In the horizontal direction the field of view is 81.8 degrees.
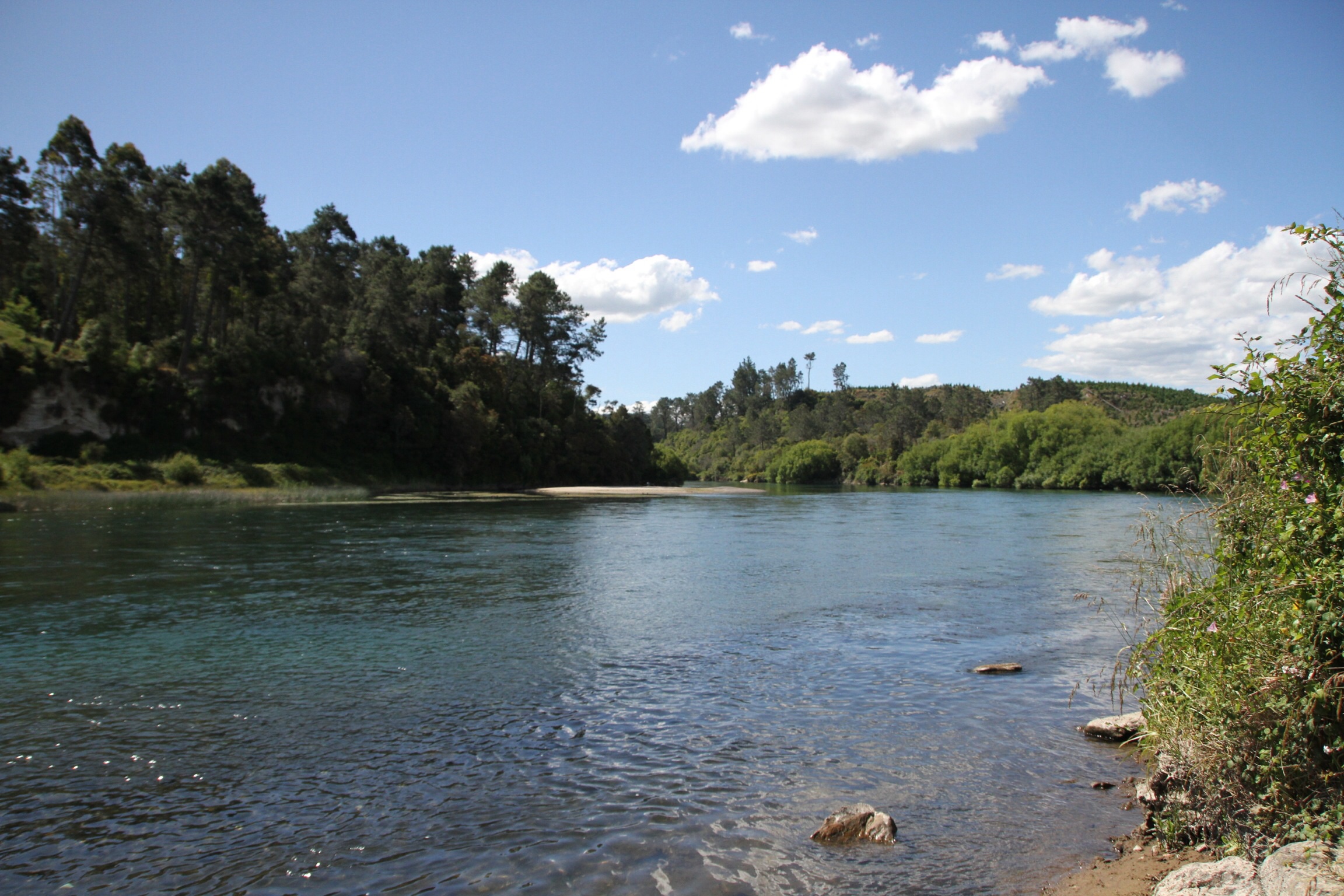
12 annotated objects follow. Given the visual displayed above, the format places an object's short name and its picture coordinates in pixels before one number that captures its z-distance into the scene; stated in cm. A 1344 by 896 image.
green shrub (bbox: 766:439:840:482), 17900
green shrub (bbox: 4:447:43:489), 5200
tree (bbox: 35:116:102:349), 6281
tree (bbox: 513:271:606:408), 11562
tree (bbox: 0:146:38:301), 6300
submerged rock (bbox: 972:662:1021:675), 1560
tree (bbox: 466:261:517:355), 11544
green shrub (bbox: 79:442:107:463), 6094
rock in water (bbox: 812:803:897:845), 865
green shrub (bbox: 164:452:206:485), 6309
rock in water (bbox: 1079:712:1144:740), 1182
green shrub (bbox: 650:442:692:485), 13745
